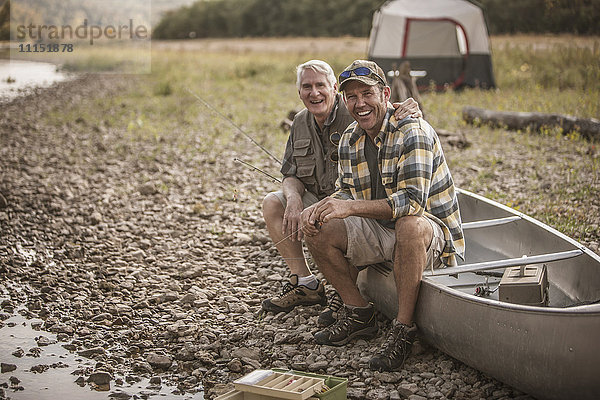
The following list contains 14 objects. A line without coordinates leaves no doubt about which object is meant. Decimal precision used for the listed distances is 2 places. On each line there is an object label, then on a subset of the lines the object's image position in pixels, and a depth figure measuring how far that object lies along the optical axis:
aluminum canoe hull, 3.28
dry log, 10.22
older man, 4.79
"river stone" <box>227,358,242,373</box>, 4.24
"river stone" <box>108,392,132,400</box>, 4.00
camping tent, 15.62
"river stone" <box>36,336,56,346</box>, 4.73
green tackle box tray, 3.40
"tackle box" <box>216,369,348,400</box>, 3.34
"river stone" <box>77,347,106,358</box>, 4.55
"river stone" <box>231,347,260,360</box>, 4.38
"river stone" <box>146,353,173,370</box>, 4.34
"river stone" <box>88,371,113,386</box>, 4.17
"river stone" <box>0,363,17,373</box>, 4.37
